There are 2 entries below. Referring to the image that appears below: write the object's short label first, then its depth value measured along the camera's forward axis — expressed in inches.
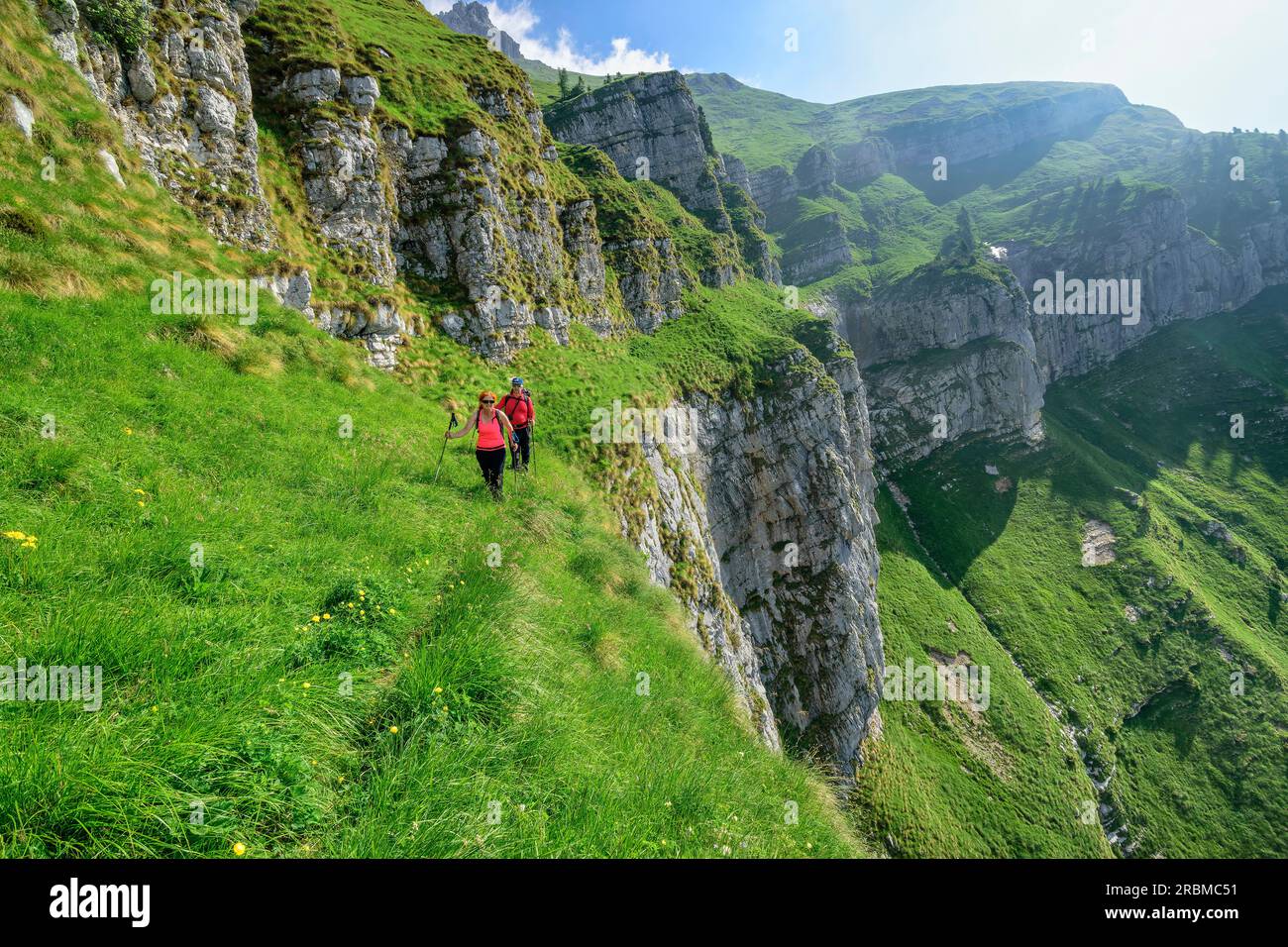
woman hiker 447.8
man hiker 560.1
